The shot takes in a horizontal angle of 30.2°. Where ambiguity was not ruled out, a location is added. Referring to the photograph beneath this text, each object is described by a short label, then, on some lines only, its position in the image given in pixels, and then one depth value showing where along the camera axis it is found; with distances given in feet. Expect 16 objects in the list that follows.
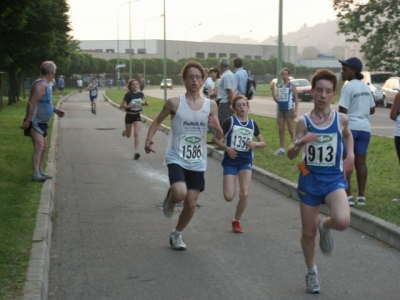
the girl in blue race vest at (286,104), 50.39
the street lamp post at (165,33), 139.74
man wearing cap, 30.04
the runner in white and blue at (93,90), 113.50
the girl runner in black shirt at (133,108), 53.06
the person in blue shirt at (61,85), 197.98
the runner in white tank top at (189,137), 24.59
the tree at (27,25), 50.93
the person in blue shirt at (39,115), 37.76
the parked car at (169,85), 325.17
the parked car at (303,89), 163.84
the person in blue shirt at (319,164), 19.67
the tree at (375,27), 139.54
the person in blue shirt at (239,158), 28.12
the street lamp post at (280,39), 81.00
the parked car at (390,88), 125.04
